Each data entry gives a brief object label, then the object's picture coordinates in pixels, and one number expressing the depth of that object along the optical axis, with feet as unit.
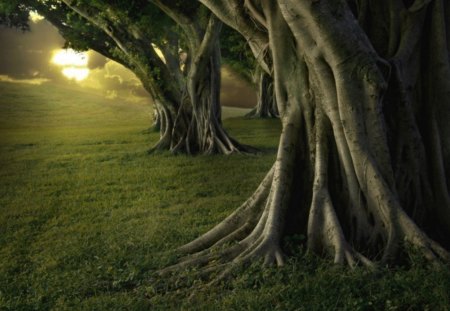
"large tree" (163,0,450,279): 18.30
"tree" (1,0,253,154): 51.13
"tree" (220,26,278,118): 124.36
